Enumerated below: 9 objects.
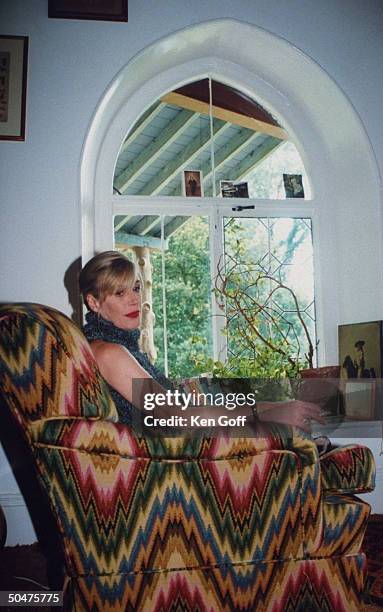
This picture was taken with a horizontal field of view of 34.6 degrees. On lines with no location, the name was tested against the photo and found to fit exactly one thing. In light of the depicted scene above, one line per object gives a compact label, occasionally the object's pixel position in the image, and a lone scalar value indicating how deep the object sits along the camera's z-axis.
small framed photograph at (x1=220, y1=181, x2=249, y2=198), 3.36
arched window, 3.28
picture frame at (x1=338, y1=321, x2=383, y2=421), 2.90
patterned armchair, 1.29
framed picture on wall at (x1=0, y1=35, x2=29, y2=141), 2.80
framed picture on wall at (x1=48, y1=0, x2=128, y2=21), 2.85
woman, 1.76
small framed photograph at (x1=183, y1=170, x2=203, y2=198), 3.32
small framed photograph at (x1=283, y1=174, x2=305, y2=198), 3.45
